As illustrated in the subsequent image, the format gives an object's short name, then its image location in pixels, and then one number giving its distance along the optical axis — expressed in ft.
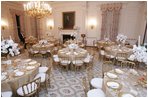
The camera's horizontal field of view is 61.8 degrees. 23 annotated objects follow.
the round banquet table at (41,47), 24.26
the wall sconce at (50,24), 37.80
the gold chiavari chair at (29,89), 10.00
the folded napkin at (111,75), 10.89
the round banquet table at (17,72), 10.73
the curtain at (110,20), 30.25
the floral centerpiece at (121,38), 21.24
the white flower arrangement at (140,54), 9.13
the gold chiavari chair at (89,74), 12.43
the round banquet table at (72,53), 18.05
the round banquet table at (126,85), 8.54
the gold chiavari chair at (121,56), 19.52
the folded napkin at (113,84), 9.29
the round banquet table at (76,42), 28.37
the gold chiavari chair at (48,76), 13.02
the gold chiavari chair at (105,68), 14.48
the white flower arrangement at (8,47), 10.96
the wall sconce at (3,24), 29.63
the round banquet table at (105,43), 27.66
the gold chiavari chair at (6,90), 10.12
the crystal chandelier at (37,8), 17.76
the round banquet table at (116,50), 20.25
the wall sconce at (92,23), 33.32
